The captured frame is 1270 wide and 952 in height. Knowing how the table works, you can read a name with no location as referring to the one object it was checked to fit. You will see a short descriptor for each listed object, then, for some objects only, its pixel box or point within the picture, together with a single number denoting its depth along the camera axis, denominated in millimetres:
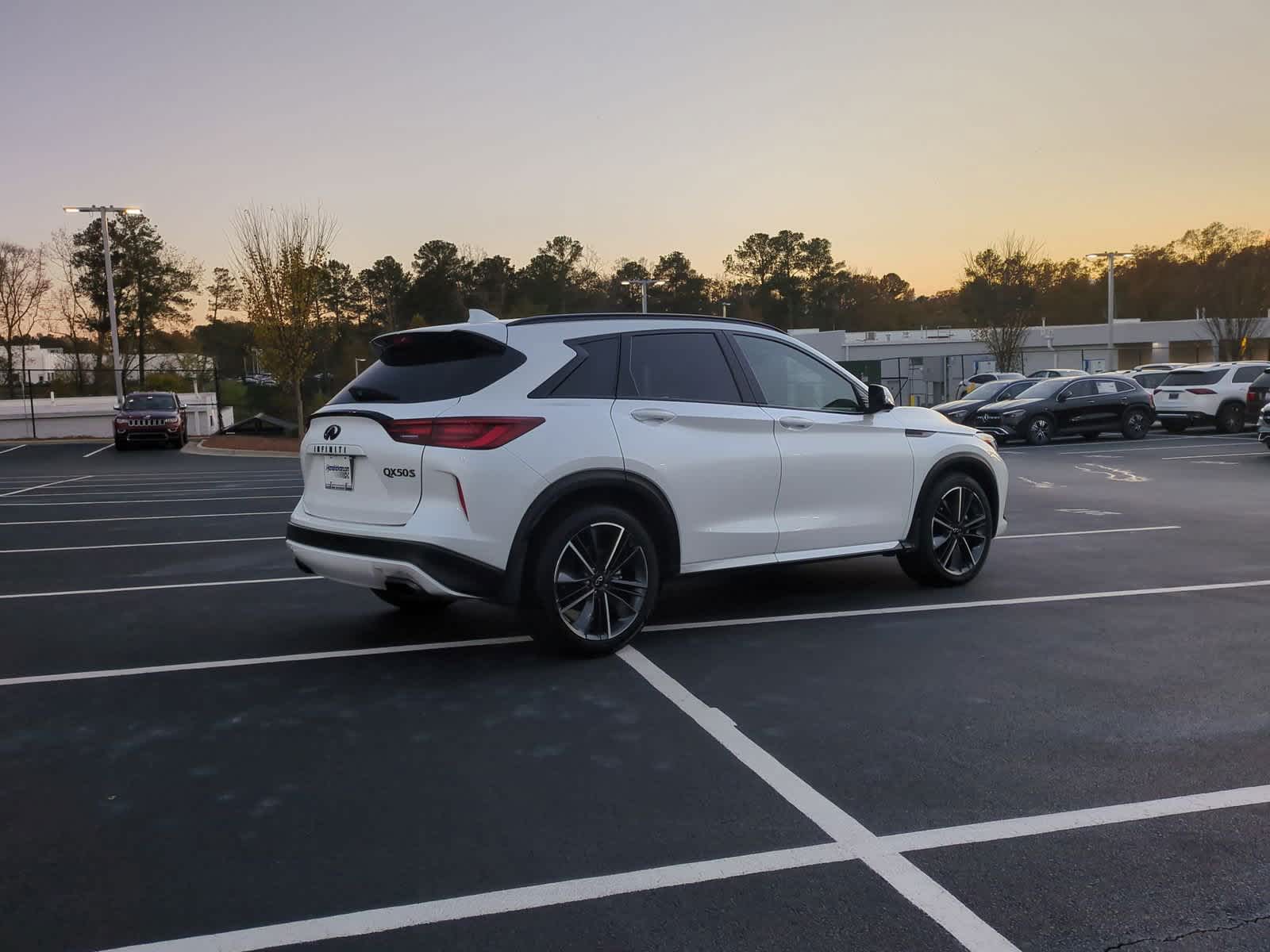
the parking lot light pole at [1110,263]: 50166
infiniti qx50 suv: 5301
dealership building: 75875
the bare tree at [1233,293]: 71500
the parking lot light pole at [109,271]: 35562
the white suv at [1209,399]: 26188
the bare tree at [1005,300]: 56125
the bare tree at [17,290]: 64438
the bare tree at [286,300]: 32031
